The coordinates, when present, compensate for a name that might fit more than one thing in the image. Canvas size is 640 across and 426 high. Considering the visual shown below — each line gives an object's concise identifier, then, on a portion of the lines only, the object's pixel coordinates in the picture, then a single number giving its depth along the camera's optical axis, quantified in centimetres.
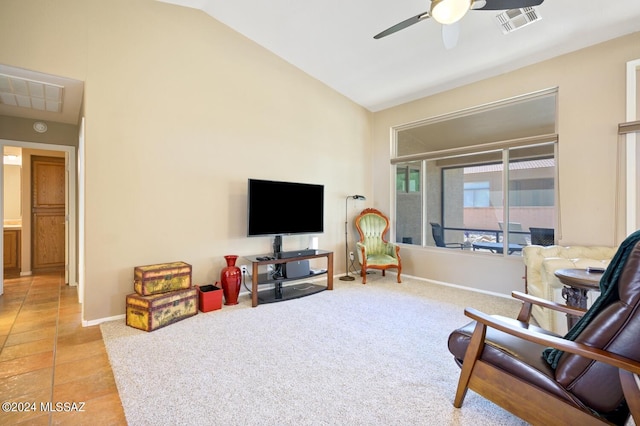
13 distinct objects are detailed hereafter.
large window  393
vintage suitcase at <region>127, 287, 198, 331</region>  287
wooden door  532
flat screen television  386
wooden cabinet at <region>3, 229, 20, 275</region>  544
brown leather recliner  120
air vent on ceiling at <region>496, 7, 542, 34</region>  306
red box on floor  341
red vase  364
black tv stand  367
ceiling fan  216
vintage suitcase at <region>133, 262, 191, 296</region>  300
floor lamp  533
